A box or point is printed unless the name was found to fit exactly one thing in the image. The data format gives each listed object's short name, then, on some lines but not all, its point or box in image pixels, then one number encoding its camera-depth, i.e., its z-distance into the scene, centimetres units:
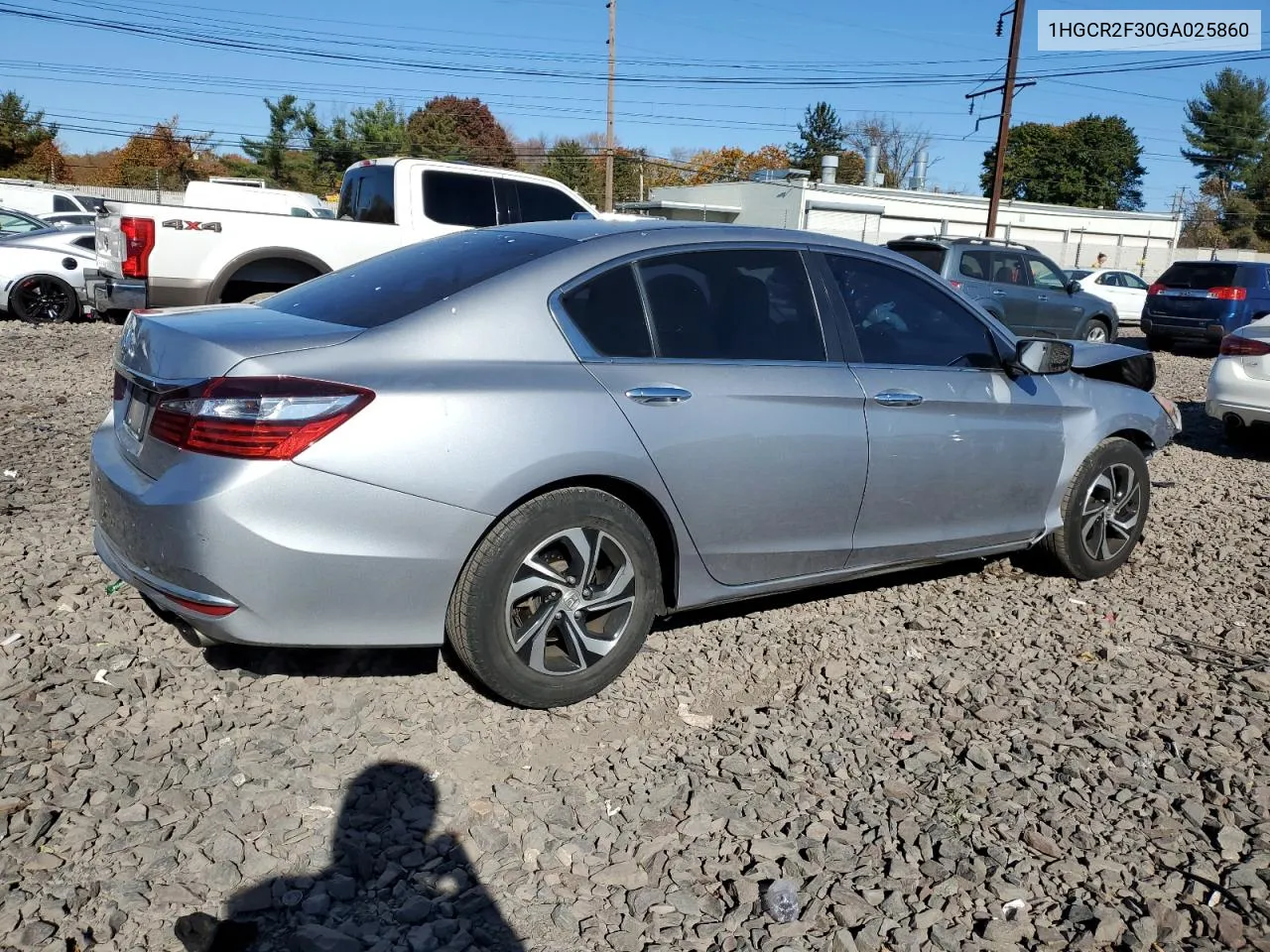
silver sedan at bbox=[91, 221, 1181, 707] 290
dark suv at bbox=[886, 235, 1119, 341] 1420
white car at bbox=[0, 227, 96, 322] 1263
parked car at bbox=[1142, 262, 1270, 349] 1673
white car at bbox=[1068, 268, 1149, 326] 2416
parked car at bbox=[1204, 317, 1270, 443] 843
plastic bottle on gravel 258
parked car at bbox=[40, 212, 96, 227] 1875
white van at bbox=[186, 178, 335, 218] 1584
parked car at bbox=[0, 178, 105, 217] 2716
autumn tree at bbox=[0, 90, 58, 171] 5172
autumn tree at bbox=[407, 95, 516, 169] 6881
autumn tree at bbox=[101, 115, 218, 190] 6225
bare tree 7556
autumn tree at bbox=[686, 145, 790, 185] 7550
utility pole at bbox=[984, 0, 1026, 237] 2734
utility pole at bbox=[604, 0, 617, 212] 3509
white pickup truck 915
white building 3847
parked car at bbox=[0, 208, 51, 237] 1647
